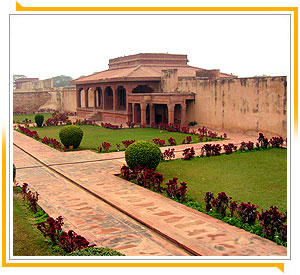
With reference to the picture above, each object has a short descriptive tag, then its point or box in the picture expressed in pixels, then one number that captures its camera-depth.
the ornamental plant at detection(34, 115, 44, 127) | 25.53
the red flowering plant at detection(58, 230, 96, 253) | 5.09
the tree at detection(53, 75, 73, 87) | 107.38
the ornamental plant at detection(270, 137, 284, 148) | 15.04
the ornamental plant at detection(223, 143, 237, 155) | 13.74
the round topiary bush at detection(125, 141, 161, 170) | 10.38
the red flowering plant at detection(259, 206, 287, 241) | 5.96
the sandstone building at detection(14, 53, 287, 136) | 17.95
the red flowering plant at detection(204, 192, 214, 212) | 7.31
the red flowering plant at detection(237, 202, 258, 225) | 6.54
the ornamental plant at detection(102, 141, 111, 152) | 14.86
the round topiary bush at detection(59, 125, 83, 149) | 15.34
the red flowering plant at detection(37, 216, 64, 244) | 5.92
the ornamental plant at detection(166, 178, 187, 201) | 8.11
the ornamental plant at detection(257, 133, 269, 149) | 14.83
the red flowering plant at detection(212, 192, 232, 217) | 7.12
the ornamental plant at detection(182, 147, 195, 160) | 12.88
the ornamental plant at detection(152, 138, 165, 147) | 15.88
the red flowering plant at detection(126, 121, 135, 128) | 23.67
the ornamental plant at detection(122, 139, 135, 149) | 15.36
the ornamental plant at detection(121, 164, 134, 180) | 10.16
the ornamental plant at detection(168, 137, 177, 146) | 16.25
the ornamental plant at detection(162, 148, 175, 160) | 12.80
